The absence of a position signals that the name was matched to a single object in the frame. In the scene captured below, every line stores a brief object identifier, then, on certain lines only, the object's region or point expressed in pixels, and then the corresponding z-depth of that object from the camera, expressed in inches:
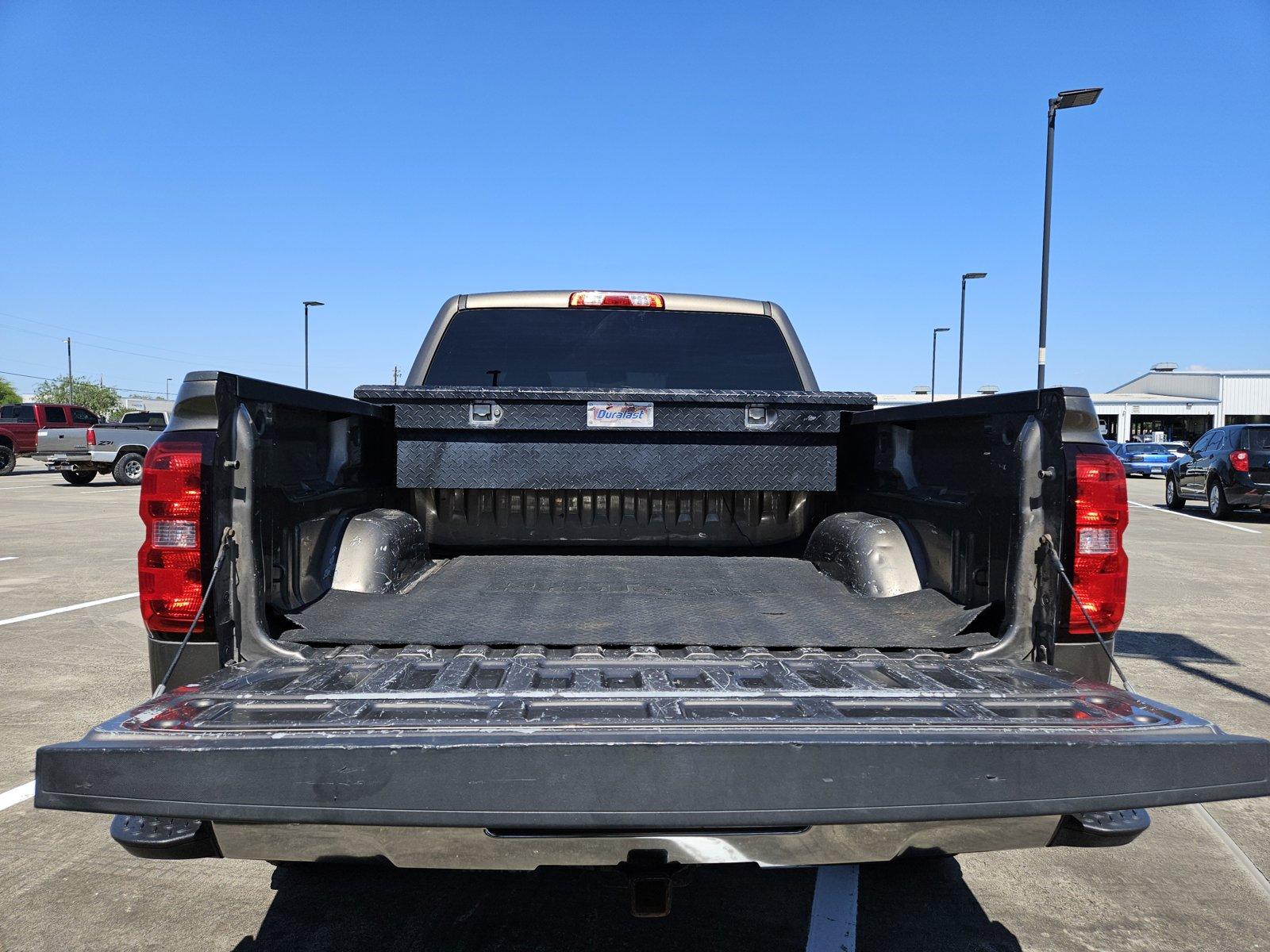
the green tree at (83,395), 3309.5
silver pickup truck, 892.6
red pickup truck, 1006.4
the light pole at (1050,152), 601.9
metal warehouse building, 2256.4
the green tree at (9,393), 3395.7
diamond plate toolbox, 135.1
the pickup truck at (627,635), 67.0
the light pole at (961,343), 1179.9
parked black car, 604.7
